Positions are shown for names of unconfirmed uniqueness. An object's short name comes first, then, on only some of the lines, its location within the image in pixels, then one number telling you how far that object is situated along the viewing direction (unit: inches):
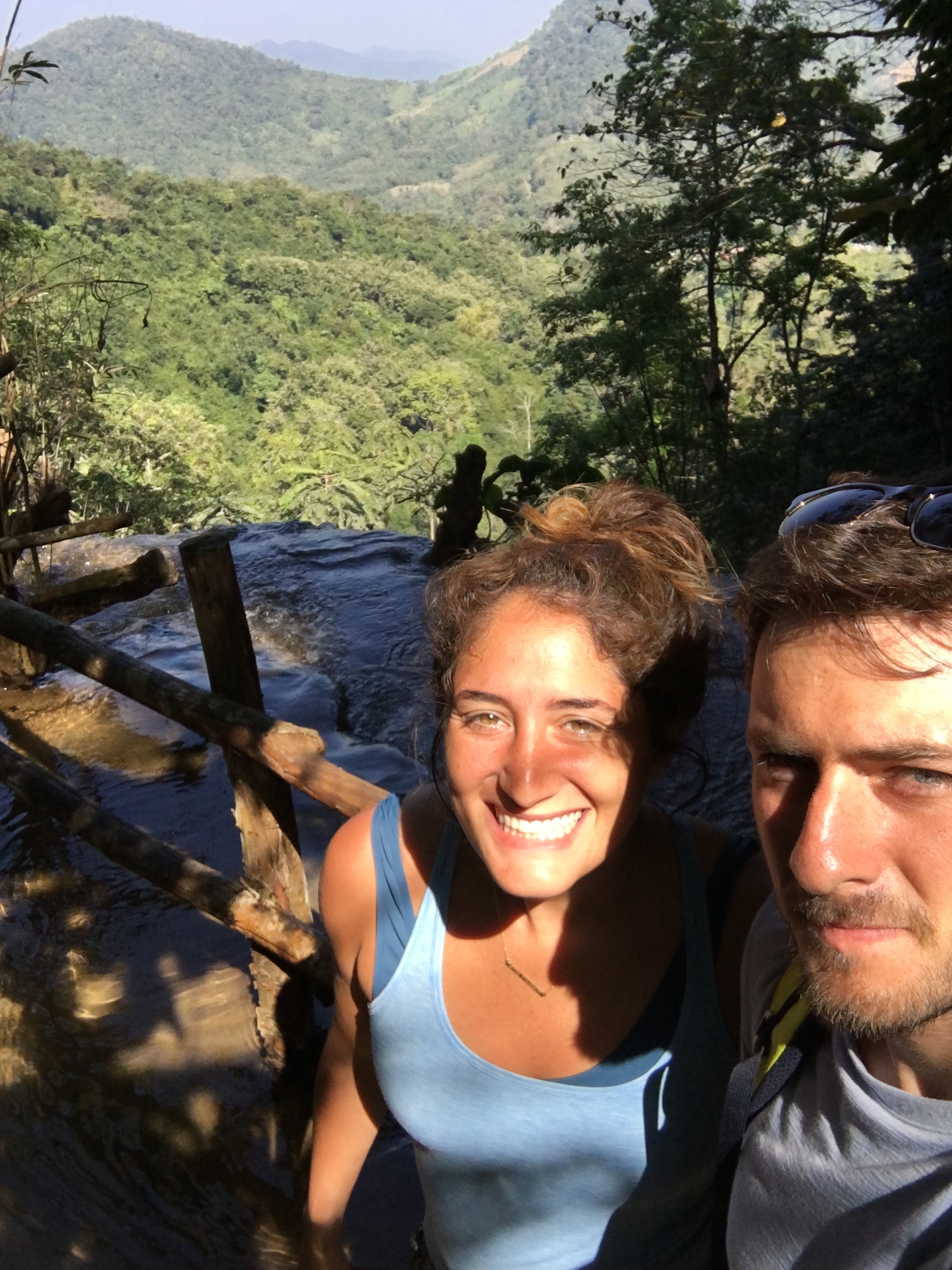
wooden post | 92.6
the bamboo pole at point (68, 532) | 165.0
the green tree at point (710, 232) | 463.5
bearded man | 26.3
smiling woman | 42.4
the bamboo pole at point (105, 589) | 160.7
